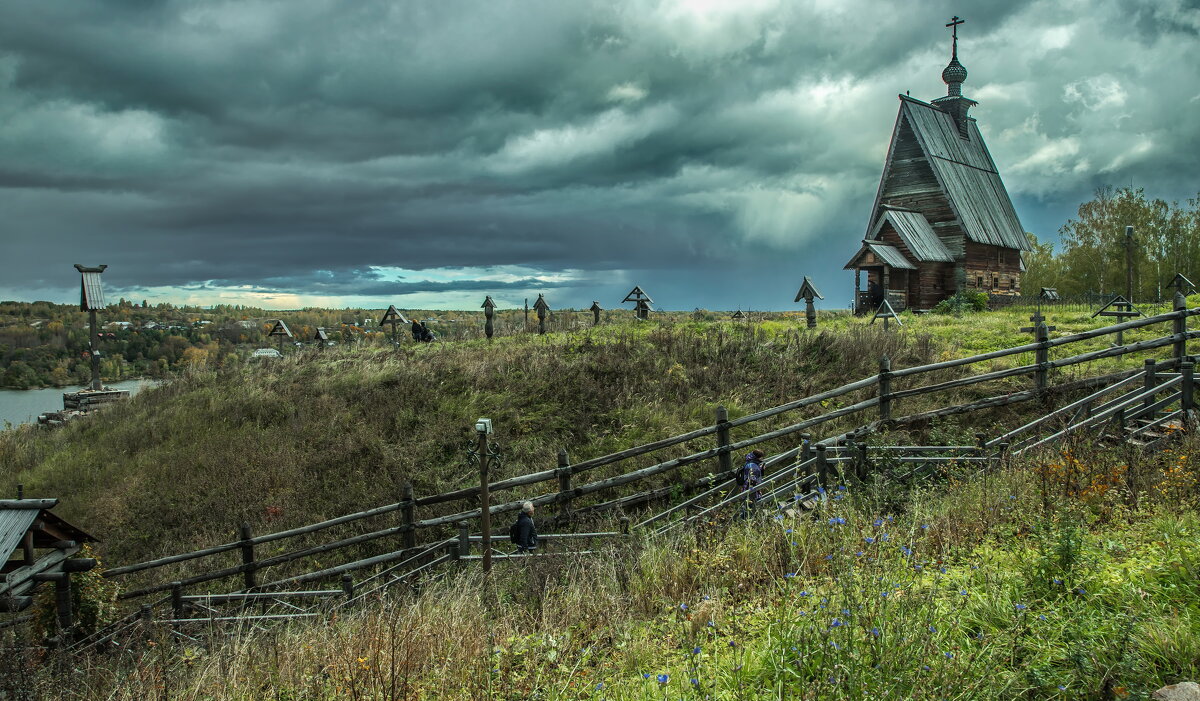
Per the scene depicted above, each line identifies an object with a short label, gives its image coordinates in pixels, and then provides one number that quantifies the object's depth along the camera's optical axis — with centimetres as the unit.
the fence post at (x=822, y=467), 968
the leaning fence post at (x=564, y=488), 1131
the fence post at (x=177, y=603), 978
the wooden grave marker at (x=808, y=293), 2320
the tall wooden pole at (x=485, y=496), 905
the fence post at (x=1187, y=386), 1124
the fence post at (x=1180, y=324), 1239
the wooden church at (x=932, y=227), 2895
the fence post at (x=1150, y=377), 1146
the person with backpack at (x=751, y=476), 933
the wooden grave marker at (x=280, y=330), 2977
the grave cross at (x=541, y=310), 2403
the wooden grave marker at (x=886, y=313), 2278
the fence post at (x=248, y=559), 1076
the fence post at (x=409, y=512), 1116
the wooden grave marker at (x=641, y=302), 2677
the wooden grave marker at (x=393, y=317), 2773
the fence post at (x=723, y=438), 1170
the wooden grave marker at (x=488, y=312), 2342
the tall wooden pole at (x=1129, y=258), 2628
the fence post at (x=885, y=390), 1278
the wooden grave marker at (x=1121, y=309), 2038
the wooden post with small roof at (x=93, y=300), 2427
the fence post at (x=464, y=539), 1037
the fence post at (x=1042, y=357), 1284
